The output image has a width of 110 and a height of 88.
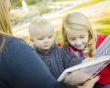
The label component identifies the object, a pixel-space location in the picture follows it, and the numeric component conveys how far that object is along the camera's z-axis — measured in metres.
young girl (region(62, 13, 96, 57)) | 2.23
